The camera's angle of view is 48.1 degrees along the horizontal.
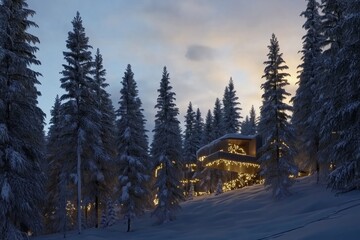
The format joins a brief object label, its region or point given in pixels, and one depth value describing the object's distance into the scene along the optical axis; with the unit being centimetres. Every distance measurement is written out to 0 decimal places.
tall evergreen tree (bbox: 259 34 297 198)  3859
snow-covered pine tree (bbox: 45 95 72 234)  3584
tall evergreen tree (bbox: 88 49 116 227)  3981
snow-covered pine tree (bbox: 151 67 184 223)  3975
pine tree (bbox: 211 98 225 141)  7025
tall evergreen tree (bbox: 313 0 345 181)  1599
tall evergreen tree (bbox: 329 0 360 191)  1496
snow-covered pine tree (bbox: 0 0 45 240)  2005
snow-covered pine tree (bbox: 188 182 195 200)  5974
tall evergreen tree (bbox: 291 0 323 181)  3997
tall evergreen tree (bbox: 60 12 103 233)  3350
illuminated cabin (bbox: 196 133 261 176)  5409
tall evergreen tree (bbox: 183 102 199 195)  6950
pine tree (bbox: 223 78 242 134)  6844
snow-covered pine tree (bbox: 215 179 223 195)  5153
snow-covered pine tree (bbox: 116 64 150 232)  3816
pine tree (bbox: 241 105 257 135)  9400
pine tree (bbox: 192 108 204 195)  6773
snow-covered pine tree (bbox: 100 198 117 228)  4388
